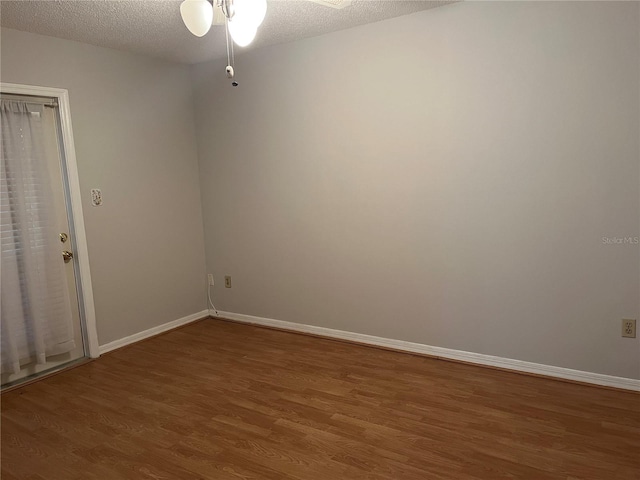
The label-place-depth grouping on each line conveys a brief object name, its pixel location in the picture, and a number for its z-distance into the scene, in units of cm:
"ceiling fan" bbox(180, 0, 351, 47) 213
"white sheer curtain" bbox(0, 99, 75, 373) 326
